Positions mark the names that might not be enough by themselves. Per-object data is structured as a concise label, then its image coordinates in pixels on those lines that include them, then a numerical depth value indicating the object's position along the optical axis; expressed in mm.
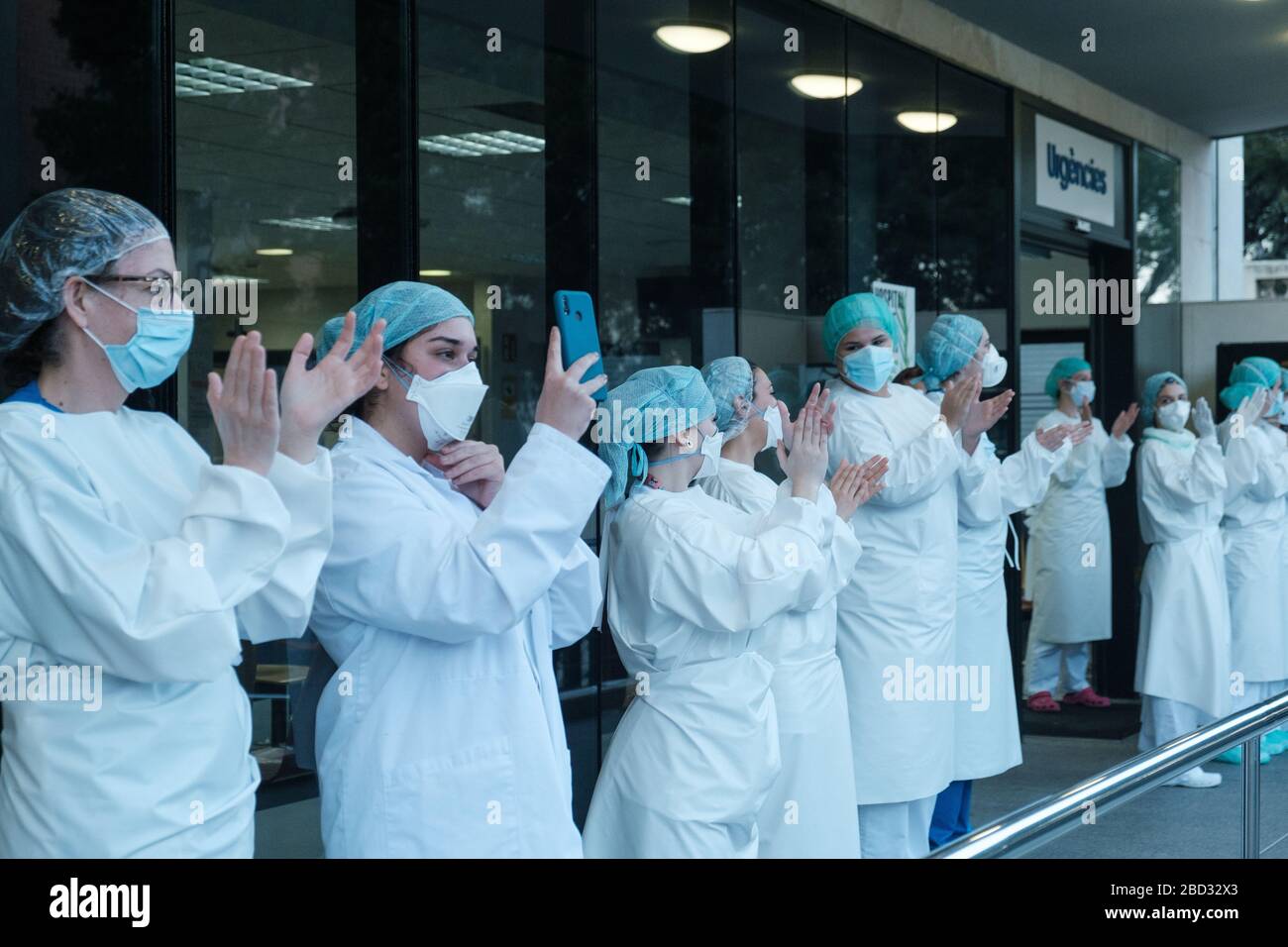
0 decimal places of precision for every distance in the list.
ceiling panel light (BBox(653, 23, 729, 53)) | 5074
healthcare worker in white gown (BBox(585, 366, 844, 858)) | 2947
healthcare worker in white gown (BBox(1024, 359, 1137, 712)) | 7699
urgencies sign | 7336
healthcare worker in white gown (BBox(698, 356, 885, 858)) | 3393
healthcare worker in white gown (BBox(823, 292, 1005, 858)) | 4160
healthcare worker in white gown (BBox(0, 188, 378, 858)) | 1781
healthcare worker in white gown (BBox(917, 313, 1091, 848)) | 4777
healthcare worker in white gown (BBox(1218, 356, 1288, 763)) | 6727
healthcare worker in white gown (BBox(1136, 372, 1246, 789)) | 6230
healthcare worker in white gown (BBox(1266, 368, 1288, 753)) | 6752
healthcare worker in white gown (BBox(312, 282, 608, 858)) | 2141
